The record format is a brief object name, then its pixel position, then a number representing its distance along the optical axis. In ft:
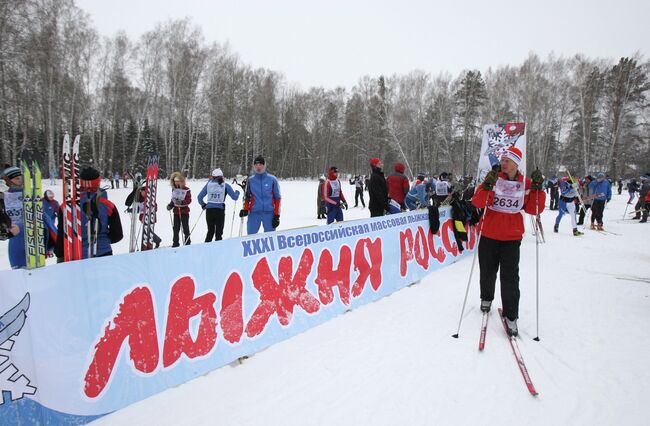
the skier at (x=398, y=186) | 25.53
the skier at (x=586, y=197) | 37.13
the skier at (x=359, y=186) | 54.85
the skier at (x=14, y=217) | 11.68
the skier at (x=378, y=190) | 22.62
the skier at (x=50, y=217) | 11.18
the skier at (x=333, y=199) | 27.27
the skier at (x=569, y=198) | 32.81
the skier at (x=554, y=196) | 57.98
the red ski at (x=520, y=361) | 8.49
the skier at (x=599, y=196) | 35.86
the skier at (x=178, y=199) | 22.66
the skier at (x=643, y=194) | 41.55
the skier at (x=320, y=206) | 43.55
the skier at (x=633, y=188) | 49.75
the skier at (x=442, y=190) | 25.45
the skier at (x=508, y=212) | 12.04
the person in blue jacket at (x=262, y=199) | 18.61
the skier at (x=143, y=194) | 12.54
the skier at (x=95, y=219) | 9.85
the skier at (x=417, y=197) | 24.94
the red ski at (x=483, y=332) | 10.72
